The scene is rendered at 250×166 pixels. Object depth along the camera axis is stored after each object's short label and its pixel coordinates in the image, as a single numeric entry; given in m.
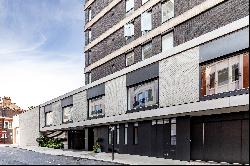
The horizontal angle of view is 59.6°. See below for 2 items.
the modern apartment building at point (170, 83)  12.49
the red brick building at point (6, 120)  50.27
